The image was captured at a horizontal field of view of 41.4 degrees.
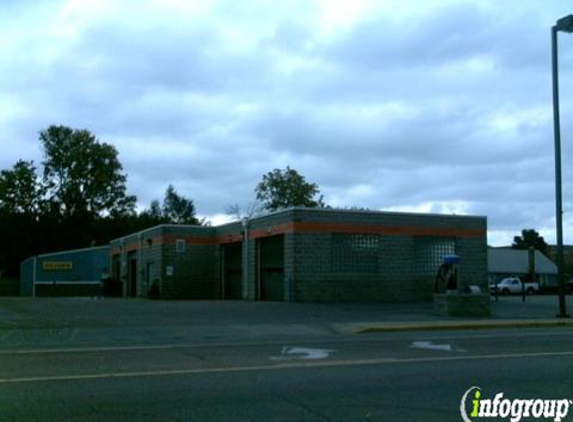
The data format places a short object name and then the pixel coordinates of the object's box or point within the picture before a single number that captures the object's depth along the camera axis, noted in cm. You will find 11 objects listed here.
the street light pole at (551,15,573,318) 2491
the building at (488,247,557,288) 8194
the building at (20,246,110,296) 6344
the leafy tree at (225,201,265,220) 7964
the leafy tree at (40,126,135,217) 8400
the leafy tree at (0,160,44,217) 8225
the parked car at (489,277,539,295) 6338
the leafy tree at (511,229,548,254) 14388
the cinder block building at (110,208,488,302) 3528
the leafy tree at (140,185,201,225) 11139
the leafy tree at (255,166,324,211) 7788
